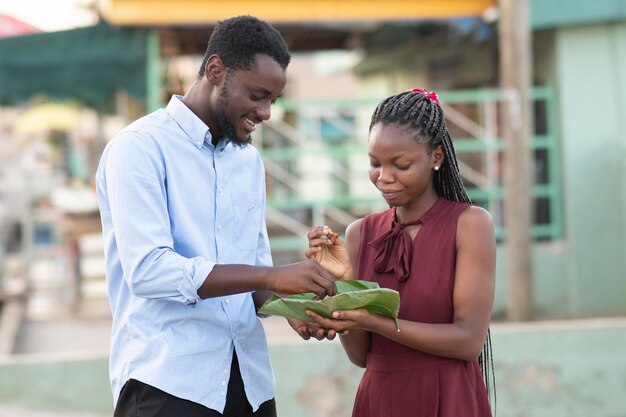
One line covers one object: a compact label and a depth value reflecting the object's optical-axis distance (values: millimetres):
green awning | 17266
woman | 5746
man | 5434
